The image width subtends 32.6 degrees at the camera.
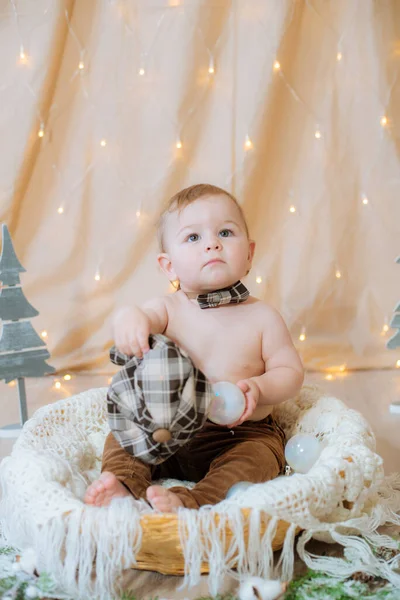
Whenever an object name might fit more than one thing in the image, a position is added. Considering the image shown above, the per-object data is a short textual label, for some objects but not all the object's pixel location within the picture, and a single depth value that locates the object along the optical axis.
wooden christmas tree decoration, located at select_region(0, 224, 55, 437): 1.62
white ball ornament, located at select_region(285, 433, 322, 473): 1.14
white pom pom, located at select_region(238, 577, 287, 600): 0.87
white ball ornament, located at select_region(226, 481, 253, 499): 1.04
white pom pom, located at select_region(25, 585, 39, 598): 0.90
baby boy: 1.17
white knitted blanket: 0.87
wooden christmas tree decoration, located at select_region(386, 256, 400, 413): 1.77
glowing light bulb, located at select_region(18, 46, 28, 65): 1.93
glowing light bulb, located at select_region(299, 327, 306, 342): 2.14
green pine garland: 0.89
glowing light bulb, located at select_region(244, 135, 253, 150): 2.01
